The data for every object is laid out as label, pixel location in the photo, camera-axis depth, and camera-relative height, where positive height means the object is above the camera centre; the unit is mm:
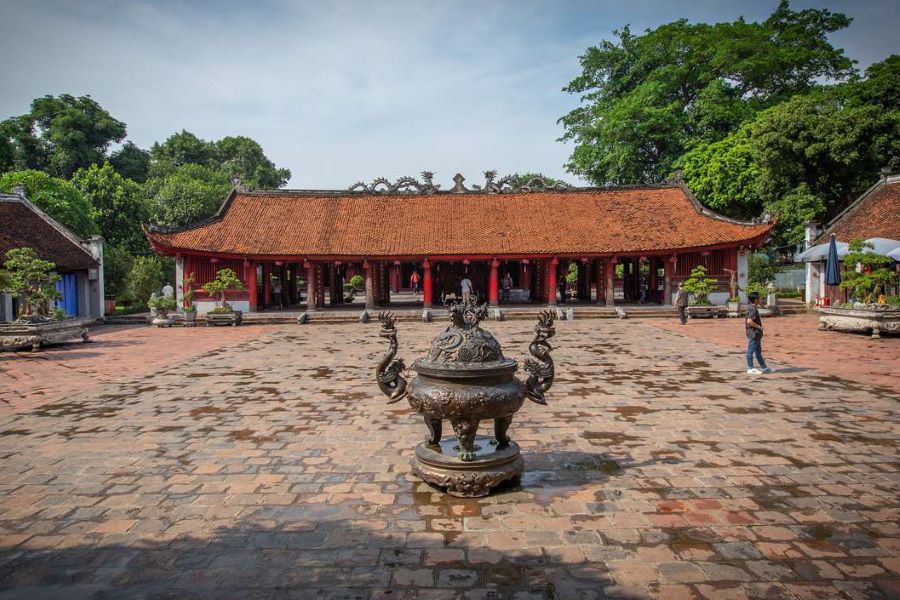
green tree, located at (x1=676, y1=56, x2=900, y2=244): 25641 +6474
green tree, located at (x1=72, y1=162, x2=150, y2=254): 33500 +5187
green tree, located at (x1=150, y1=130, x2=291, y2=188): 58500 +14404
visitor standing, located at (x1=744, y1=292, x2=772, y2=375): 9930 -875
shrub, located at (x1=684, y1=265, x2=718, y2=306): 22250 -57
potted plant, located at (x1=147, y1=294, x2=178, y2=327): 21719 -739
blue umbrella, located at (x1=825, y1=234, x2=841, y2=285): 18781 +500
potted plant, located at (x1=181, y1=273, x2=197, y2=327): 21922 -563
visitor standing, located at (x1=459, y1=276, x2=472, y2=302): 25109 +60
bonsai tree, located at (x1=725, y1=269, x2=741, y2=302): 23600 -69
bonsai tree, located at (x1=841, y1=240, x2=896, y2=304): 15484 +205
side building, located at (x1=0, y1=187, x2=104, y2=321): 22641 +1719
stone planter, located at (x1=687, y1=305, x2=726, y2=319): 21688 -1073
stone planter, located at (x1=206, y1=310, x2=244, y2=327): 21781 -1211
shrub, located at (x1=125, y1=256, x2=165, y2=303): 27297 +431
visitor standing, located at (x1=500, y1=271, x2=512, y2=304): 31344 -55
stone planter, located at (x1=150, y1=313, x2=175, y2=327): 21672 -1271
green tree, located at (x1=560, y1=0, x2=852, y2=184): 33969 +12970
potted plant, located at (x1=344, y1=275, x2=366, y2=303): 34775 +75
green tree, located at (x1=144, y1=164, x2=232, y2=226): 38625 +6203
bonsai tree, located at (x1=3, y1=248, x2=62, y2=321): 15367 +188
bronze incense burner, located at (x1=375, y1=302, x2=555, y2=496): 4824 -973
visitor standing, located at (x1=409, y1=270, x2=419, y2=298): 37619 +336
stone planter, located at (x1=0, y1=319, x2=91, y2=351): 14594 -1217
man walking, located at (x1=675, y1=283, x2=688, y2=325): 19703 -756
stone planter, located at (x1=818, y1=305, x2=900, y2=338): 14922 -1009
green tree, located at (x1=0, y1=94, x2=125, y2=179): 41969 +12320
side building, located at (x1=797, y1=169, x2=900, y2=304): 23094 +2416
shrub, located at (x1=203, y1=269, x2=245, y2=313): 22422 +169
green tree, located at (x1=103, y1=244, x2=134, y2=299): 27141 +790
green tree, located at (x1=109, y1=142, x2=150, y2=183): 49375 +11430
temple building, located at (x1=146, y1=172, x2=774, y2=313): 24453 +2243
